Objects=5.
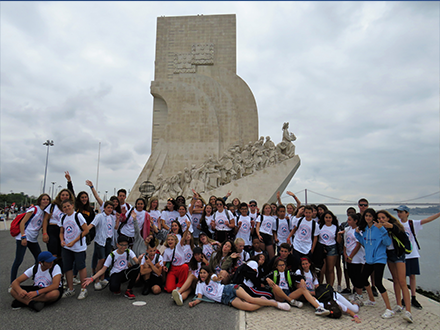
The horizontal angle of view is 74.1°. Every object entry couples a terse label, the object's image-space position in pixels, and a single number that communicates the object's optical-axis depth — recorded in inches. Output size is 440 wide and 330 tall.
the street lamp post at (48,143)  699.1
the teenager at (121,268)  133.6
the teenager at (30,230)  132.9
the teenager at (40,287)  113.4
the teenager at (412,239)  131.0
